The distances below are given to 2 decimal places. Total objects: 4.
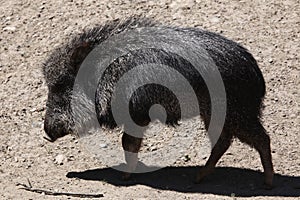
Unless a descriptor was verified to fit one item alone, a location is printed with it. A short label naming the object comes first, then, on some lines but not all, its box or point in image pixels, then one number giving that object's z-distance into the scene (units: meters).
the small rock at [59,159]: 14.90
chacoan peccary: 13.06
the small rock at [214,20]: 18.61
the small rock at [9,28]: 19.11
